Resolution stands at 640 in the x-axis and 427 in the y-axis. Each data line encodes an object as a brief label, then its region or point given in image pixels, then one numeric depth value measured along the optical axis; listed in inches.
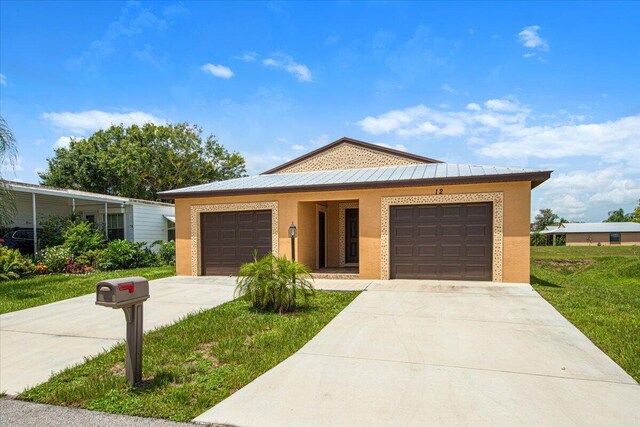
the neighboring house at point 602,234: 2003.0
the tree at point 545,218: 3322.3
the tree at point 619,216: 3318.4
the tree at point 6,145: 387.2
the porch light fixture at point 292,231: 321.1
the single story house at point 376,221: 381.7
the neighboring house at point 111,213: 682.8
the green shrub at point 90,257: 576.8
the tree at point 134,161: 1103.0
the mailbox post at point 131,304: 135.3
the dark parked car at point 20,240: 622.8
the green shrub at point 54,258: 552.7
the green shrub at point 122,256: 576.7
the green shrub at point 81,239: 593.0
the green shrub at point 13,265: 488.1
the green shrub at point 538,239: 2188.7
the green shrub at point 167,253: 648.4
